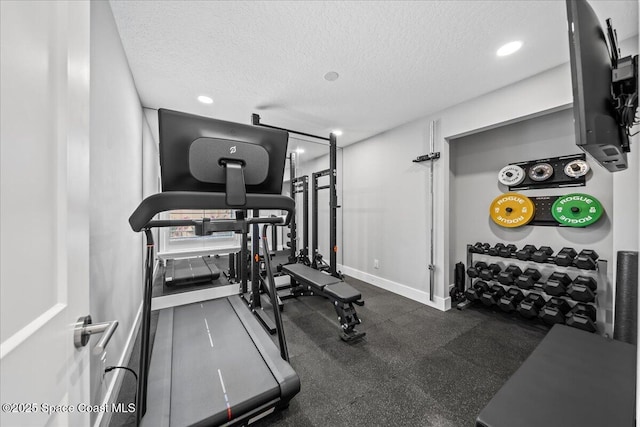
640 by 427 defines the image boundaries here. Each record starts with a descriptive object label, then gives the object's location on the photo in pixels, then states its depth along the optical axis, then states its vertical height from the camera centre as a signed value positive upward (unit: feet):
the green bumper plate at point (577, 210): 7.50 +0.11
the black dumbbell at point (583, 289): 7.04 -2.38
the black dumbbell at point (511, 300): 8.59 -3.31
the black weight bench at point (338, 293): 7.73 -2.86
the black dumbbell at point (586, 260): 7.16 -1.49
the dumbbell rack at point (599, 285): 7.28 -2.78
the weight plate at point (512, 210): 9.00 +0.14
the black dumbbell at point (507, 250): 9.13 -1.50
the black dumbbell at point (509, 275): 8.84 -2.41
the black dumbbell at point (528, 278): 8.27 -2.40
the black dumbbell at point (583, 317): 6.81 -3.20
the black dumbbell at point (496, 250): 9.45 -1.52
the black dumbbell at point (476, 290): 9.46 -3.24
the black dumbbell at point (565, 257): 7.62 -1.48
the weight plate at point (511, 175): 9.19 +1.57
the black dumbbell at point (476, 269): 9.65 -2.39
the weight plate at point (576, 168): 7.74 +1.54
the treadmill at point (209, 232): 3.66 -0.59
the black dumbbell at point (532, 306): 8.04 -3.29
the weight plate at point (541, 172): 8.50 +1.57
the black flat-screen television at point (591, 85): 2.68 +1.63
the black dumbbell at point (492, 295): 9.02 -3.27
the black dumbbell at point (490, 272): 9.30 -2.41
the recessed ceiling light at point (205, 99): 9.08 +4.67
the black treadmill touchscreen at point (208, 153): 3.61 +1.03
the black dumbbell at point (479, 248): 9.92 -1.51
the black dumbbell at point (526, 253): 8.56 -1.49
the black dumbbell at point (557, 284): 7.59 -2.40
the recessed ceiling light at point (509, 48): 6.26 +4.63
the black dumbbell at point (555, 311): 7.45 -3.25
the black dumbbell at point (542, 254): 8.18 -1.50
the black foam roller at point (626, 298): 5.65 -2.17
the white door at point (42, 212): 1.23 +0.02
